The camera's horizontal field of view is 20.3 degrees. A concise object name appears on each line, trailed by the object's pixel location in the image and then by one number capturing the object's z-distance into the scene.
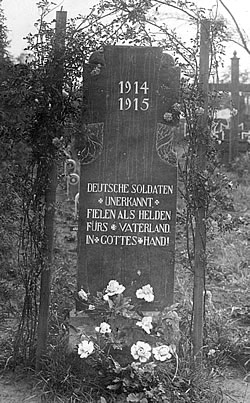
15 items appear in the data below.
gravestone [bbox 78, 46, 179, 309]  4.24
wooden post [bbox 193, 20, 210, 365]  4.02
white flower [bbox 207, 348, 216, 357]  4.14
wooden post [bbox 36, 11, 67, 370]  4.03
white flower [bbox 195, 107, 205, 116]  3.98
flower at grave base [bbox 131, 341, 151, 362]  3.76
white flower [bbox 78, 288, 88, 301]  4.09
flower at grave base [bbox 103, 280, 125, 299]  4.01
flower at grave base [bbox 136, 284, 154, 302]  4.07
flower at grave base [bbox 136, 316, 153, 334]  3.89
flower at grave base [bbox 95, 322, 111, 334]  3.86
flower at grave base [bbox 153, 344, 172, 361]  3.80
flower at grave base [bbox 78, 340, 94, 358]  3.78
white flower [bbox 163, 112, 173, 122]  4.20
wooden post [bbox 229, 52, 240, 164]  11.05
